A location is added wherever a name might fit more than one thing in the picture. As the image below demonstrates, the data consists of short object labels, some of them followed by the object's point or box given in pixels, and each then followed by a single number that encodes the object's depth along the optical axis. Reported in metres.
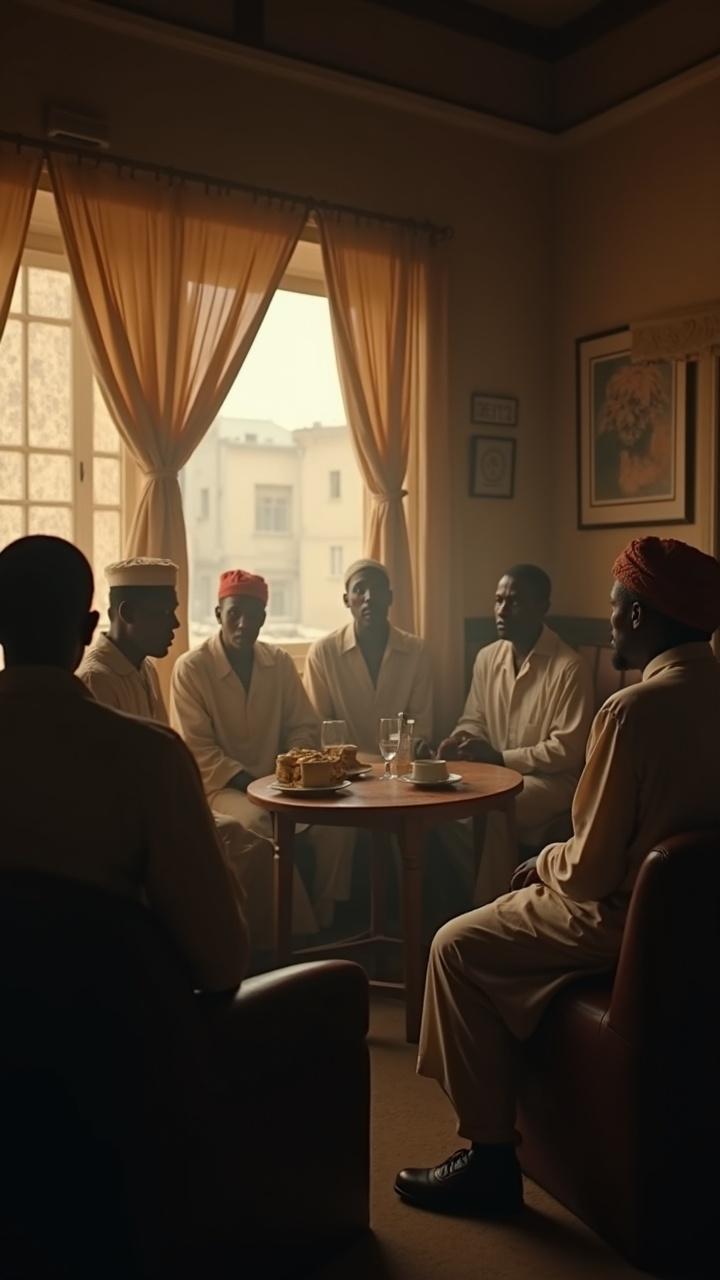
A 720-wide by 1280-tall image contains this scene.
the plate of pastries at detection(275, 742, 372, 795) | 3.48
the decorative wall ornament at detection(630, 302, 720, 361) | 4.61
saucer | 3.56
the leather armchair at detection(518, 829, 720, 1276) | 2.13
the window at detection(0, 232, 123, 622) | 4.42
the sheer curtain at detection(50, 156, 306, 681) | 4.20
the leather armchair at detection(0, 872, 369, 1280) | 1.52
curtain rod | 4.05
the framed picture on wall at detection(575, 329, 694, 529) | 4.83
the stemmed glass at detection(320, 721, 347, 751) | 3.71
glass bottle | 3.71
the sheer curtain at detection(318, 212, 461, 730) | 4.91
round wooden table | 3.29
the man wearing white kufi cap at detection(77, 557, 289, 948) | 3.54
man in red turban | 2.27
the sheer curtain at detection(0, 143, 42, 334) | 3.97
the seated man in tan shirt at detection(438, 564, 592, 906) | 4.16
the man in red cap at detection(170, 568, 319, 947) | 4.22
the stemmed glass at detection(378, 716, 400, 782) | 3.71
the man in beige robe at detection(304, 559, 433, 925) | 4.64
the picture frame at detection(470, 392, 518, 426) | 5.32
